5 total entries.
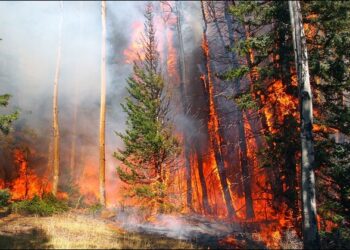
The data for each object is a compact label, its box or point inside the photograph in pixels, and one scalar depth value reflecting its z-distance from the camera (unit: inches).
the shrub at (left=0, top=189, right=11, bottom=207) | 450.9
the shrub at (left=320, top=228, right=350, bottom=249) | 430.6
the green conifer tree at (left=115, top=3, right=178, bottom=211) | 629.9
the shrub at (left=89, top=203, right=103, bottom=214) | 659.1
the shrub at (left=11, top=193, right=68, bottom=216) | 593.6
